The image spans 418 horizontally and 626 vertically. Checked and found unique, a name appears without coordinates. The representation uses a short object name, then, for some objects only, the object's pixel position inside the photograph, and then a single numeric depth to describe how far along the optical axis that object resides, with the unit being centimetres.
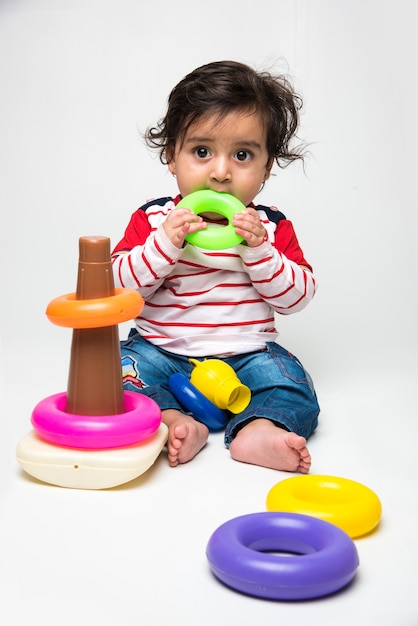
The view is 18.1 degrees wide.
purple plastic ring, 100
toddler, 137
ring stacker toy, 120
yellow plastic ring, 111
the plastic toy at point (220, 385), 135
